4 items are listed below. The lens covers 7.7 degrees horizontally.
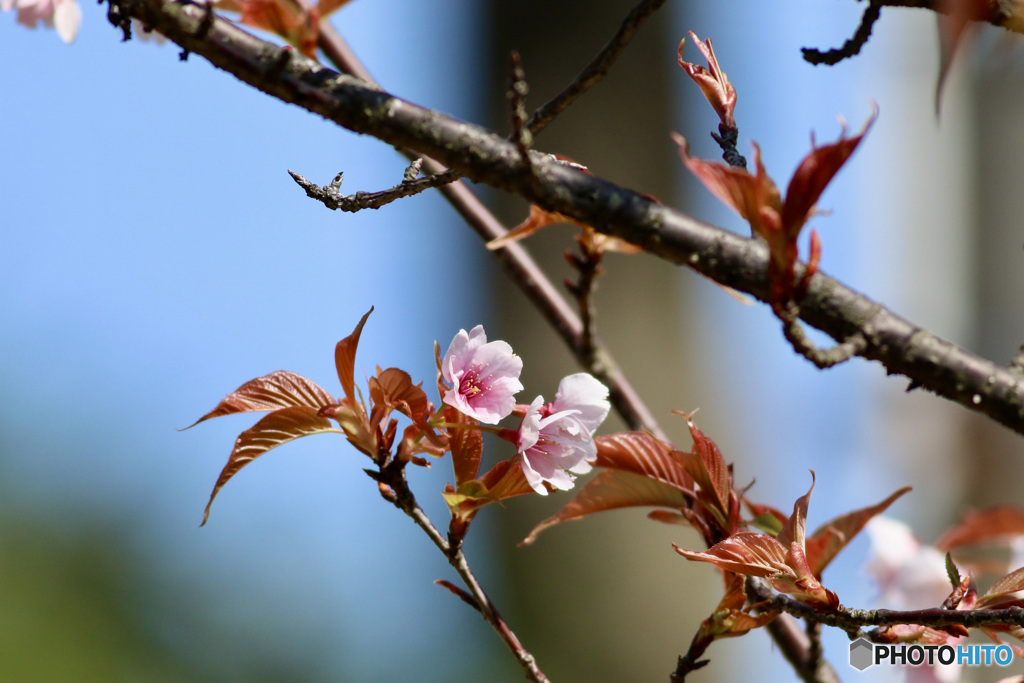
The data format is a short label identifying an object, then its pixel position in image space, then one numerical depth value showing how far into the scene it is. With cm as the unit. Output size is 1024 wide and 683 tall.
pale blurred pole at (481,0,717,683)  590
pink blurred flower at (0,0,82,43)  271
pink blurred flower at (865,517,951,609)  283
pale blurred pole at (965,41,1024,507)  748
